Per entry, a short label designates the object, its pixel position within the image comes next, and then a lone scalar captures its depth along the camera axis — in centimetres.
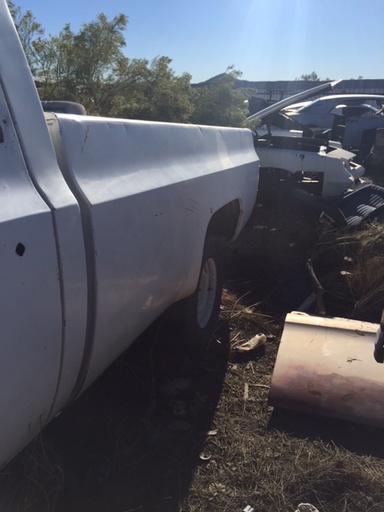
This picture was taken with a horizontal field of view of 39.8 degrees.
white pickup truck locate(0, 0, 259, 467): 161
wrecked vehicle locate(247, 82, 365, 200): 787
